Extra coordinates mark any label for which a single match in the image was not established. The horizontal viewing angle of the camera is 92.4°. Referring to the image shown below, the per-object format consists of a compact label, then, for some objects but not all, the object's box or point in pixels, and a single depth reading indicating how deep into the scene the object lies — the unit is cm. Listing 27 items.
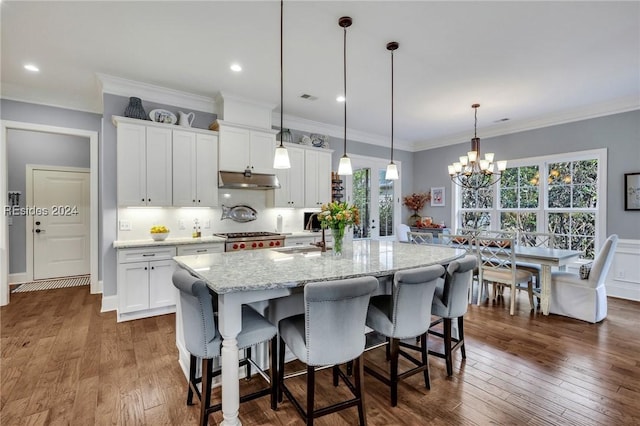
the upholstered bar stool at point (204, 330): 168
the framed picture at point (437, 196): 675
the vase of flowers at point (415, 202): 700
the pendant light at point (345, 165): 292
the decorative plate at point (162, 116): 390
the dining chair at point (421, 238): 466
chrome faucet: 286
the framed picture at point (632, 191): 434
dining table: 364
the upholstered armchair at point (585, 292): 351
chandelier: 422
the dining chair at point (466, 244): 425
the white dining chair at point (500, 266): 383
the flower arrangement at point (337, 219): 257
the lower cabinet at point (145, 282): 351
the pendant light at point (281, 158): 264
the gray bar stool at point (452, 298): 231
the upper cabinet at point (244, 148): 425
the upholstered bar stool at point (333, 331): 161
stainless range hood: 422
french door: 624
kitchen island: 166
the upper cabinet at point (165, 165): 369
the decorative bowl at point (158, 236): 378
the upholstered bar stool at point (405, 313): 193
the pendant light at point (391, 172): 326
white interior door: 536
